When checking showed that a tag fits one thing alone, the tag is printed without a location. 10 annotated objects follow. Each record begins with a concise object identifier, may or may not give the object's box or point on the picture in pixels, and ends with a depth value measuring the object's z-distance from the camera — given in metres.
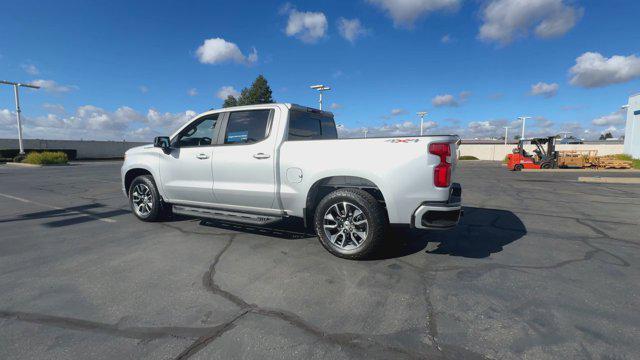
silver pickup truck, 3.59
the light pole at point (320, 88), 21.47
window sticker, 4.76
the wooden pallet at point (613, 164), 21.61
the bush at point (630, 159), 22.83
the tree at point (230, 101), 43.97
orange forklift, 21.88
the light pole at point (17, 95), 26.42
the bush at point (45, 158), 23.02
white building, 26.92
